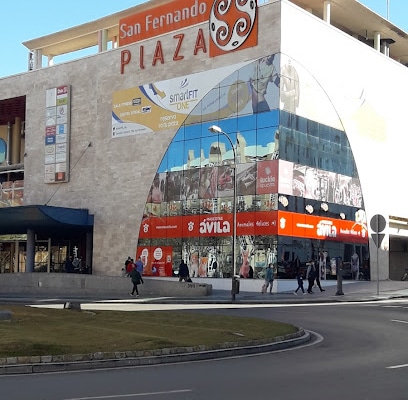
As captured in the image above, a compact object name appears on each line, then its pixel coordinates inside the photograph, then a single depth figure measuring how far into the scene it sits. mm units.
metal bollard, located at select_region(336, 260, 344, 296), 32969
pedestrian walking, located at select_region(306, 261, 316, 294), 35000
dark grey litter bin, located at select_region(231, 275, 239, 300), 31431
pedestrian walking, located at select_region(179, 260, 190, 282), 39375
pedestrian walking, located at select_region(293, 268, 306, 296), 34656
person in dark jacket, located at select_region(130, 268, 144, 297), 34156
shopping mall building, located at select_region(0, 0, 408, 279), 40688
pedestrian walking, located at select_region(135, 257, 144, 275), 38712
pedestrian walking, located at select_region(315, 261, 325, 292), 40750
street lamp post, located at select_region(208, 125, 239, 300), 31478
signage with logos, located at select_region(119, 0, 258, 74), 42281
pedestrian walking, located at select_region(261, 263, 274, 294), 35562
